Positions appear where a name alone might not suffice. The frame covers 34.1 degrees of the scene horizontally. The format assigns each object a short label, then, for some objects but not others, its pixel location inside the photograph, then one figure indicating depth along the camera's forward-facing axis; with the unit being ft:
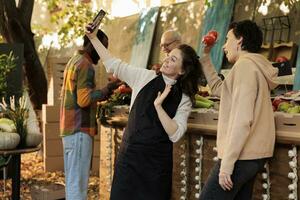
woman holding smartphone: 9.93
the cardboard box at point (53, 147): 23.59
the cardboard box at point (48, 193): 16.56
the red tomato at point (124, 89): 14.18
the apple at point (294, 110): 9.70
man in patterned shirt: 13.35
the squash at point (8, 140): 12.76
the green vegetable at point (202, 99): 12.22
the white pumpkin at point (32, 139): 13.44
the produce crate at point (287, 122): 9.21
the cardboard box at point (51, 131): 23.45
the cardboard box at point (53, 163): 23.72
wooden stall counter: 9.28
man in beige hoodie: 8.12
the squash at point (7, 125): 13.46
